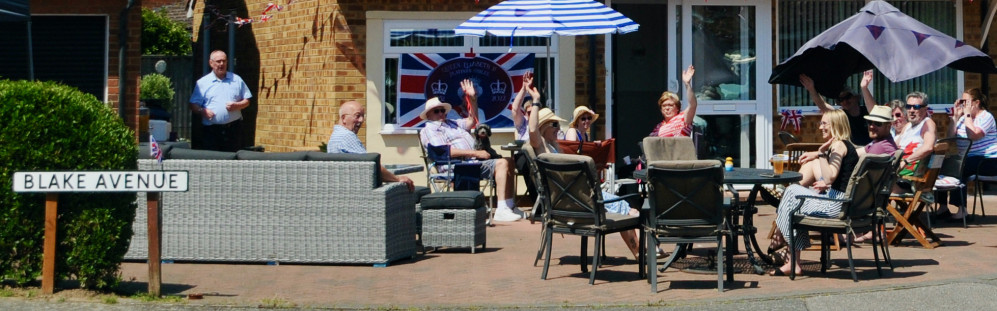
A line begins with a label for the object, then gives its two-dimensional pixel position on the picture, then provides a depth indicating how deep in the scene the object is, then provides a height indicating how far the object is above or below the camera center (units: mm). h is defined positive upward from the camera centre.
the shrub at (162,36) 27686 +2901
